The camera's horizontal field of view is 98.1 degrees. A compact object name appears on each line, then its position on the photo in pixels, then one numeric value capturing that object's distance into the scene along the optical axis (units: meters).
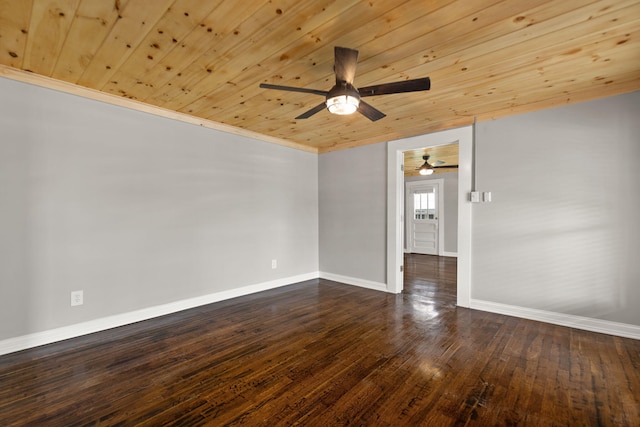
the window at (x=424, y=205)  8.28
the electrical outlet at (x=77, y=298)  2.66
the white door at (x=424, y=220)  8.19
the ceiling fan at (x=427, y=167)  6.15
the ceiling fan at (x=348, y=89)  1.88
